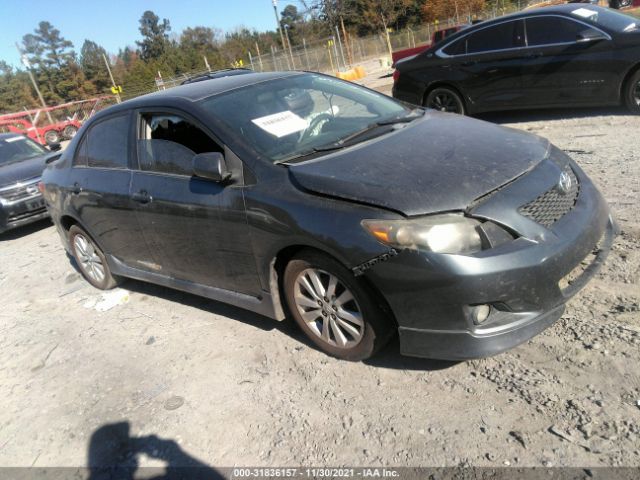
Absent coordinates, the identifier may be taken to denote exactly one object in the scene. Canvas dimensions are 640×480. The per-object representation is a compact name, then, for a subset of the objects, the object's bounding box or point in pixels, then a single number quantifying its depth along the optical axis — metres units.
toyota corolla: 2.59
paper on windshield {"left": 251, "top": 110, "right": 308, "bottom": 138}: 3.46
